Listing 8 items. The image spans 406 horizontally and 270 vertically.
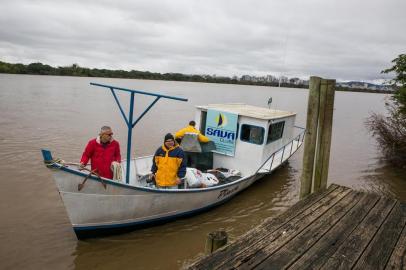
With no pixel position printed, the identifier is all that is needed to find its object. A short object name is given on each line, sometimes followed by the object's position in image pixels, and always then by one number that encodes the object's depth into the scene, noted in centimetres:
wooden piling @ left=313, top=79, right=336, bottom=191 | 545
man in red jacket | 645
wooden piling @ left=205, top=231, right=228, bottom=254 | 363
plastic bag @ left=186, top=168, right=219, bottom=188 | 788
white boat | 597
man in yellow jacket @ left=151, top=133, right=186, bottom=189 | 695
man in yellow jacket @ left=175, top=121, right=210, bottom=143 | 917
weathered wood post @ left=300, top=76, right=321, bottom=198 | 547
